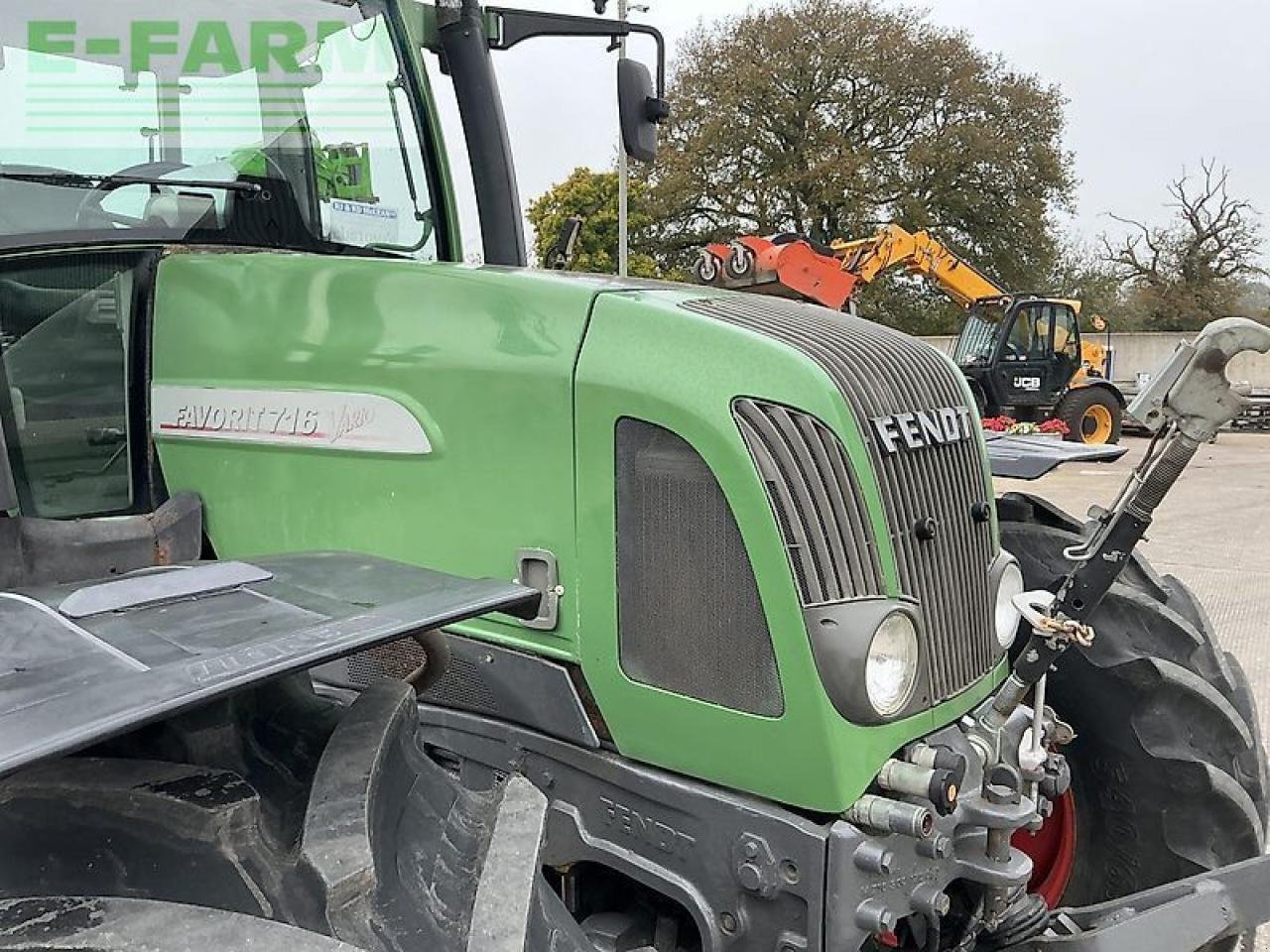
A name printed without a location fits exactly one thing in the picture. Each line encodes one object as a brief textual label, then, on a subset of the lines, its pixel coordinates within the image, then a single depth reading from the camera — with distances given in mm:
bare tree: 35688
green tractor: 1489
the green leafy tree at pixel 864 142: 31891
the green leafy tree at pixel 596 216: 26391
